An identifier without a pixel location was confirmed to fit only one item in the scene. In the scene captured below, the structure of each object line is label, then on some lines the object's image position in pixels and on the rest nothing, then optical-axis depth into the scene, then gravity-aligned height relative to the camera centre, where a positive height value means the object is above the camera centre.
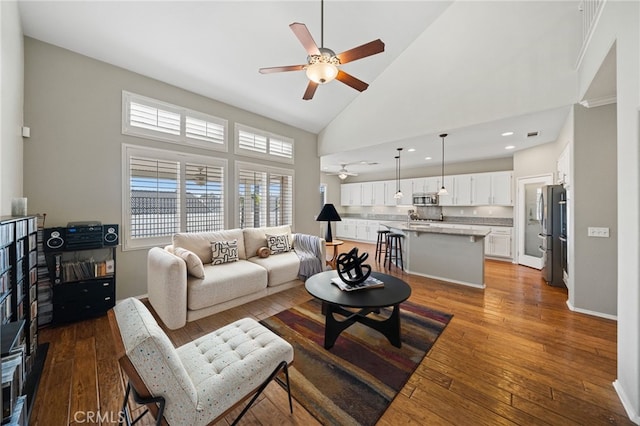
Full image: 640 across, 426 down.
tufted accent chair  1.05 -0.87
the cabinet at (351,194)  9.15 +0.73
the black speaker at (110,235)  2.93 -0.30
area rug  1.63 -1.28
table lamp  4.53 -0.03
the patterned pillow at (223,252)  3.42 -0.58
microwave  7.05 +0.43
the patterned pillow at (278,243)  4.08 -0.54
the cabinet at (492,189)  5.82 +0.63
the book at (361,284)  2.35 -0.72
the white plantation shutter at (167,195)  3.37 +0.26
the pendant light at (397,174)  6.72 +1.33
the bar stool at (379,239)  5.70 -0.64
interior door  5.07 -0.18
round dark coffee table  2.11 -0.78
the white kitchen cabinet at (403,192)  7.70 +0.69
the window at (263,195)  4.64 +0.35
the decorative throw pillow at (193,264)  2.80 -0.62
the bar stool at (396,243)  5.10 -0.65
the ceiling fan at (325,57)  2.11 +1.44
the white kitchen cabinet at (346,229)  9.41 -0.66
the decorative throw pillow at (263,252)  3.89 -0.65
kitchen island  4.01 -0.73
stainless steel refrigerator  3.96 -0.32
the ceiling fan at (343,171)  7.48 +1.40
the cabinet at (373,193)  8.48 +0.71
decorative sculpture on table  2.44 -0.55
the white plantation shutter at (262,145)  4.58 +1.40
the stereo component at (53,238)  2.57 -0.30
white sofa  2.59 -0.79
